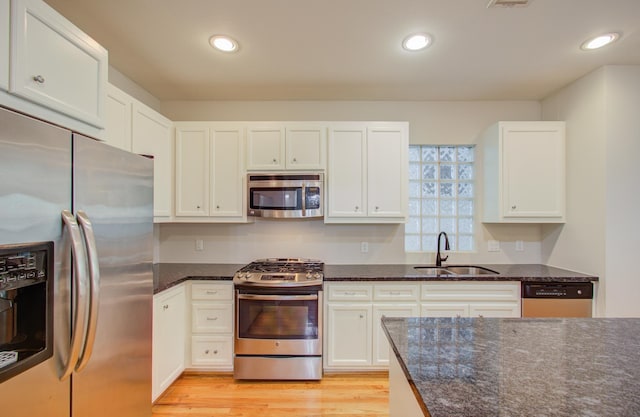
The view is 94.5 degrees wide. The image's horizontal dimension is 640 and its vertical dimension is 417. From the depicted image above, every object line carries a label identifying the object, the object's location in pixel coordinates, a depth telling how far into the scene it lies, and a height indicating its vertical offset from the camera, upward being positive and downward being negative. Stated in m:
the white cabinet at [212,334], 2.50 -1.04
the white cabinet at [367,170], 2.77 +0.39
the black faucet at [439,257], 2.97 -0.45
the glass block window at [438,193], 3.24 +0.21
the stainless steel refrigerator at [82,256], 0.94 -0.19
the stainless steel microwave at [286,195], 2.73 +0.15
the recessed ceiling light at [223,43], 2.04 +1.19
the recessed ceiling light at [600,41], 2.01 +1.21
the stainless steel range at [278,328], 2.40 -0.96
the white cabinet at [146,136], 1.96 +0.57
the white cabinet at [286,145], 2.78 +0.62
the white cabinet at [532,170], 2.77 +0.40
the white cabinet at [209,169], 2.78 +0.39
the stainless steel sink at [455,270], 2.82 -0.57
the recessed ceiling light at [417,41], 2.01 +1.19
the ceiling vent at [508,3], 1.67 +1.20
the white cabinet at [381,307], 2.49 -0.80
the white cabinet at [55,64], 1.12 +0.63
